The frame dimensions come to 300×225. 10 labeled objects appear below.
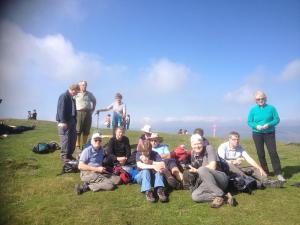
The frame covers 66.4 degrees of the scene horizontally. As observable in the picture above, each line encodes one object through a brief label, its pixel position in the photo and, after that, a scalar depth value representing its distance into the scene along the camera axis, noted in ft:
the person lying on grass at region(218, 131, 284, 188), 24.96
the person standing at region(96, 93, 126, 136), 38.17
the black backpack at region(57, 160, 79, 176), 28.19
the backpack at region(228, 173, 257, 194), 22.99
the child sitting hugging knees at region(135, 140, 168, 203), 21.77
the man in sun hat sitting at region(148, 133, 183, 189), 23.93
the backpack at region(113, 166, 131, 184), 25.05
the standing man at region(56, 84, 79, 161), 29.10
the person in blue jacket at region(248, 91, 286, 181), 28.64
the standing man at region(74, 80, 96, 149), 34.28
